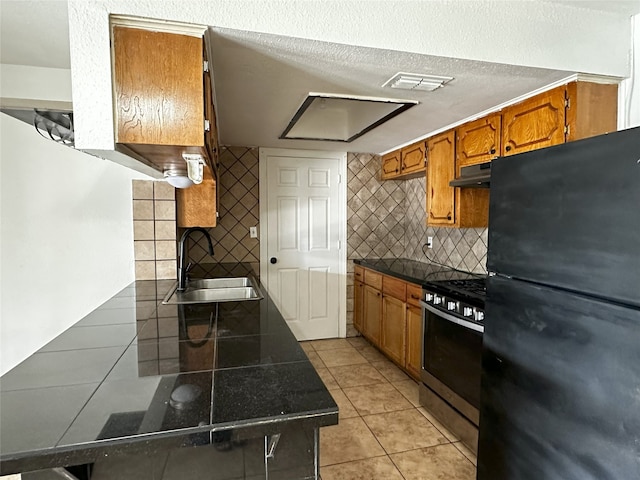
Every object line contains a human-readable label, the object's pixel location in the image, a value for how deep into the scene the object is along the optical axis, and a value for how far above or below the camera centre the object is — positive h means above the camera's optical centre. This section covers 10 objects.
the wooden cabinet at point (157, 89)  1.26 +0.48
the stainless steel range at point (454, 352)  1.98 -0.81
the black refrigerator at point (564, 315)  1.03 -0.32
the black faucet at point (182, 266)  2.24 -0.29
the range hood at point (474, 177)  2.13 +0.28
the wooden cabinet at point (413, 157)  3.12 +0.59
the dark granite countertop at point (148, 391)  0.73 -0.45
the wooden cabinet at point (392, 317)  2.75 -0.86
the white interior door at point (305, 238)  3.74 -0.19
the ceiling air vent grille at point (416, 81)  1.77 +0.73
